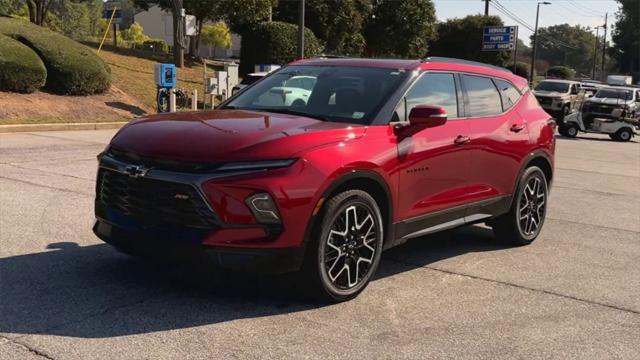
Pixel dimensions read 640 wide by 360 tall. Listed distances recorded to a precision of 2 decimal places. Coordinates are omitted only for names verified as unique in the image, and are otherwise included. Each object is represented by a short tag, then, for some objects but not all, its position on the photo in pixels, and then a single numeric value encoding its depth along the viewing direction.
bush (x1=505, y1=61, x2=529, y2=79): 61.02
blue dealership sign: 51.66
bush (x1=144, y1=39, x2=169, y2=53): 52.24
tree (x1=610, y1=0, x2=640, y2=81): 82.88
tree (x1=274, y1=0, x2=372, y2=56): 36.25
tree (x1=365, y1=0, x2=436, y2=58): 43.16
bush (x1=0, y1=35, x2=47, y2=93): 16.27
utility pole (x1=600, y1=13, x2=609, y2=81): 93.46
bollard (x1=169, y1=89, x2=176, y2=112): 19.23
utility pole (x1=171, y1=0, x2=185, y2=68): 25.84
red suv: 4.11
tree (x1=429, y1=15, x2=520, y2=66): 55.88
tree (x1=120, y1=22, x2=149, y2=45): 65.36
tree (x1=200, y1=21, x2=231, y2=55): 67.25
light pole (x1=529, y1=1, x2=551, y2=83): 59.45
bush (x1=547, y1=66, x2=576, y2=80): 70.01
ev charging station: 18.84
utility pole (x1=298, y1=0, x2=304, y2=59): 24.41
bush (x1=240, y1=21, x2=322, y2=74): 30.36
